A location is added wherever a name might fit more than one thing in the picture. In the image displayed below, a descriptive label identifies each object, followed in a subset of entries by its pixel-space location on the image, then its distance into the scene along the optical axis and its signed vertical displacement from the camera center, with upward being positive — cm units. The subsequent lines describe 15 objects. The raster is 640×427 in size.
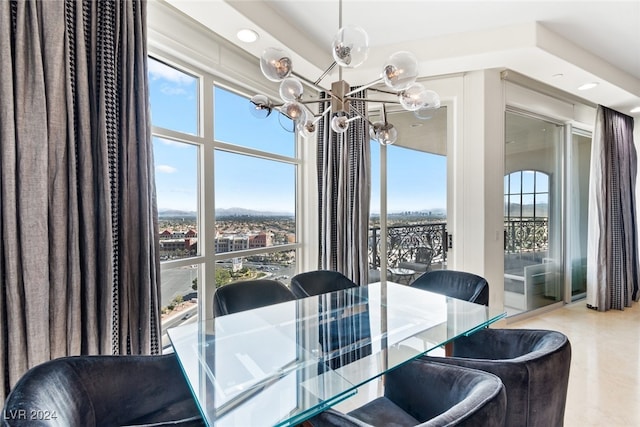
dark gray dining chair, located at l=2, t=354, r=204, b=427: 84 -63
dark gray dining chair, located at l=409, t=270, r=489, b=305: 218 -56
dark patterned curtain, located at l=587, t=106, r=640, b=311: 402 -12
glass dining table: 107 -65
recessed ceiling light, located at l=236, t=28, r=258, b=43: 231 +138
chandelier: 137 +64
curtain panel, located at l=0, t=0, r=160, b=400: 134 +15
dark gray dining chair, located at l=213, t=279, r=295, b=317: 200 -57
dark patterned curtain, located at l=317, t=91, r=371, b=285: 332 +19
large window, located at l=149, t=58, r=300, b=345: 234 +25
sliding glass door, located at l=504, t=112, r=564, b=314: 360 -2
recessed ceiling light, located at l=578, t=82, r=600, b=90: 329 +135
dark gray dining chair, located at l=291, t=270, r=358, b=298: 242 -57
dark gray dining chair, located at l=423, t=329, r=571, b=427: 111 -63
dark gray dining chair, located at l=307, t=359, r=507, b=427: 86 -66
